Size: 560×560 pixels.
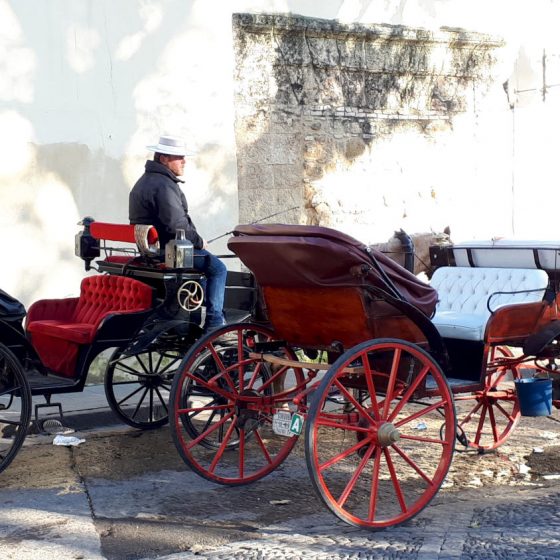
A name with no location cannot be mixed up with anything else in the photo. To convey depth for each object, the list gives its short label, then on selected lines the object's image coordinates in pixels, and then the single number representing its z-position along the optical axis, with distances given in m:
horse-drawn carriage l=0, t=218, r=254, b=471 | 5.77
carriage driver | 6.62
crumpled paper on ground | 6.52
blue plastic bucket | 5.68
